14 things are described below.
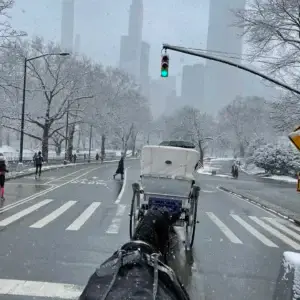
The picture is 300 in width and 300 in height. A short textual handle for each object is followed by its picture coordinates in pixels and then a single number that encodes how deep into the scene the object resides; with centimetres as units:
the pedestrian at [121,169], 3164
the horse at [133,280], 235
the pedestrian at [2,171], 1691
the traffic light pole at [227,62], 1617
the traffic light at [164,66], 1795
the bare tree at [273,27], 2384
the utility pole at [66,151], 5630
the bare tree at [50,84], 5031
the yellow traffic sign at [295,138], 845
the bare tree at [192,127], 9256
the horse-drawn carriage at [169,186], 988
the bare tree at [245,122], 9406
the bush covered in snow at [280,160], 4866
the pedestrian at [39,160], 2971
